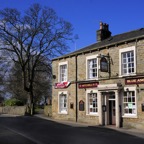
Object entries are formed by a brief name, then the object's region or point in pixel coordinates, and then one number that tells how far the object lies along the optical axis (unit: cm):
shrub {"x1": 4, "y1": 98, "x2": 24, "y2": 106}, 2899
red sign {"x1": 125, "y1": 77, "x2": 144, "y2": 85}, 1296
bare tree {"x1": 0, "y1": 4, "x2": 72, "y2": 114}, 2512
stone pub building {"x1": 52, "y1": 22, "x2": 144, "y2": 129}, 1327
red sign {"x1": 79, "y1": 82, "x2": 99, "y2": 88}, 1543
